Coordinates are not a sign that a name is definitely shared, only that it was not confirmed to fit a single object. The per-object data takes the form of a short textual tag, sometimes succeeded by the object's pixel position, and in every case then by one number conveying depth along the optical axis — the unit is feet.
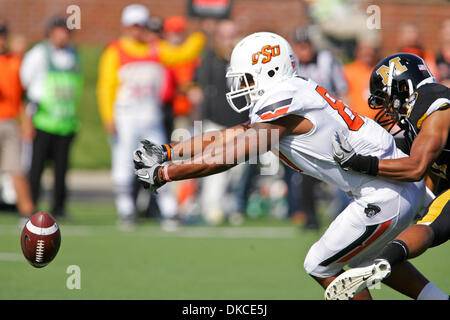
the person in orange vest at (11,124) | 65.98
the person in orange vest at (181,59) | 75.86
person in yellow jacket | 67.31
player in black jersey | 28.22
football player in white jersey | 29.30
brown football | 34.55
